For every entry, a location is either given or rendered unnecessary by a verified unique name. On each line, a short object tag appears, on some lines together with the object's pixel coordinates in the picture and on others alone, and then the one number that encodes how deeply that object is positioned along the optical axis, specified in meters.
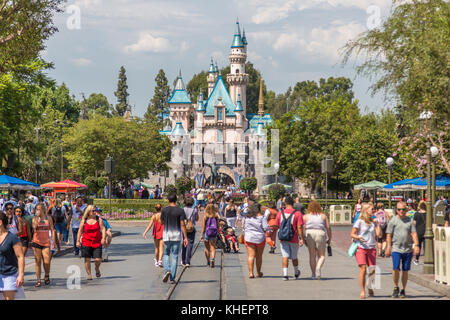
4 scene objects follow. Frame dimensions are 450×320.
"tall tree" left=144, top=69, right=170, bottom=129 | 144.50
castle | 124.50
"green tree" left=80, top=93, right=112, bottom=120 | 164.12
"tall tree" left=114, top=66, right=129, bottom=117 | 146.75
